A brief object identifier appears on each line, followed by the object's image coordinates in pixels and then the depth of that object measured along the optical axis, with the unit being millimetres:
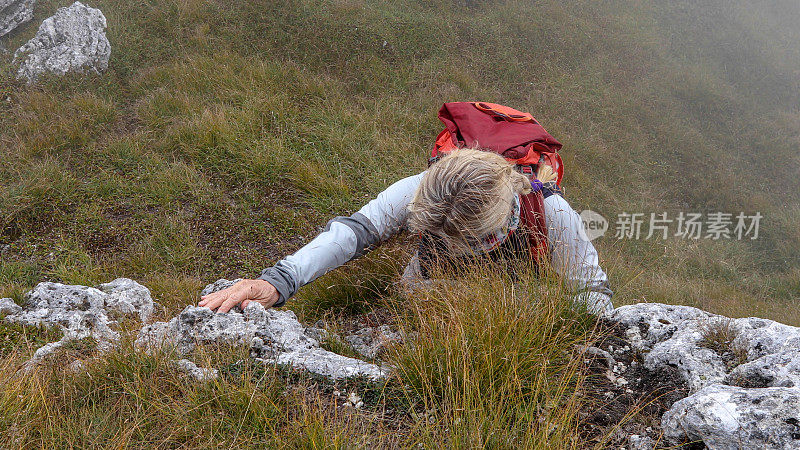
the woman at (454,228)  2635
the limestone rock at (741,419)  1780
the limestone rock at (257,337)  2418
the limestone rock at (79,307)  2992
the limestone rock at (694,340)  2312
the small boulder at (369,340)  2932
